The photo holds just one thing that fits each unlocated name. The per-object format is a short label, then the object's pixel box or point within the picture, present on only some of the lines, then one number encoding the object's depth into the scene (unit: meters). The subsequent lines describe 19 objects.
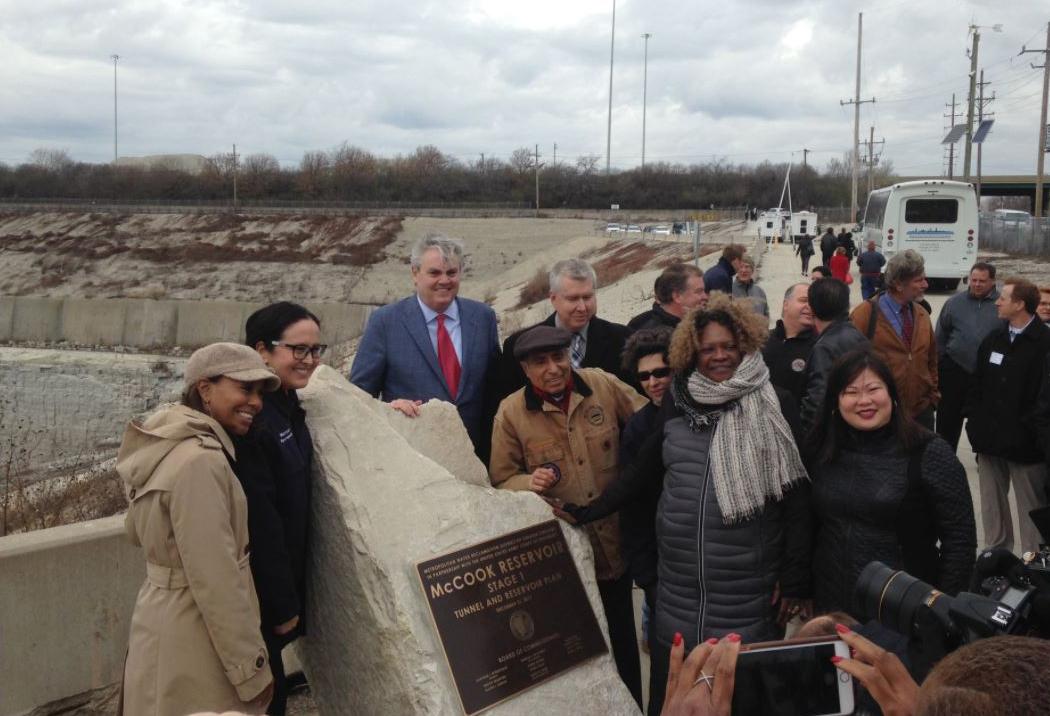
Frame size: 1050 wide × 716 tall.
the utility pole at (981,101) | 48.85
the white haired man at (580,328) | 4.54
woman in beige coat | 2.88
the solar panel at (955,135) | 52.22
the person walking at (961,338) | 6.89
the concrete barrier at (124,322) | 36.56
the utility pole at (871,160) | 62.19
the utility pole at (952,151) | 62.69
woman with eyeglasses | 3.25
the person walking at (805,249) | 26.41
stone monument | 3.45
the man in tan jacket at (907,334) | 6.01
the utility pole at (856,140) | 45.78
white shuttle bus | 21.48
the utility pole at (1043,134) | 36.38
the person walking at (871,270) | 18.52
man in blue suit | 4.56
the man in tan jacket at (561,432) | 3.84
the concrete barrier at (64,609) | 4.07
